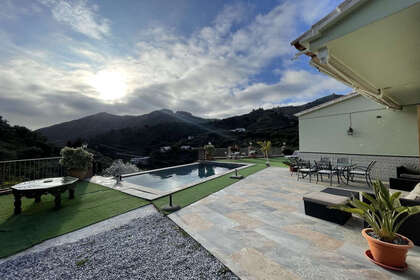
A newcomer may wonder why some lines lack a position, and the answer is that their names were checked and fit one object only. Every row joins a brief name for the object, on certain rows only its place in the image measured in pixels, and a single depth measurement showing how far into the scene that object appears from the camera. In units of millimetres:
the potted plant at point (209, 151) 13627
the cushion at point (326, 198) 3074
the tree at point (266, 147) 11836
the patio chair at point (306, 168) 6436
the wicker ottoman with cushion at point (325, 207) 3047
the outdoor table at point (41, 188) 3766
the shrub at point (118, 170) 7680
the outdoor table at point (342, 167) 6048
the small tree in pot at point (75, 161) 6695
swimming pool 7728
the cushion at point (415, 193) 2677
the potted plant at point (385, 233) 1892
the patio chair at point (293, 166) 7780
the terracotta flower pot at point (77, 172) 6911
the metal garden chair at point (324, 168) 6102
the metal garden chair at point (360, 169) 5990
